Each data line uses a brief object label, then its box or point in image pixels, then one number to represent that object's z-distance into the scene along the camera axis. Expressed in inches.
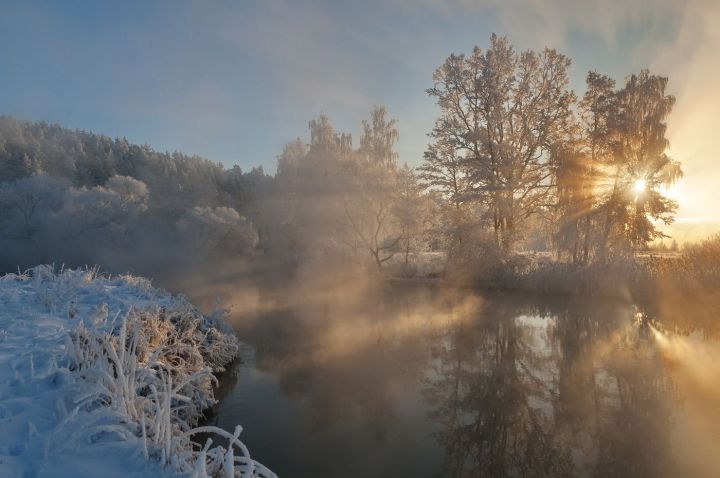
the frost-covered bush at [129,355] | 121.0
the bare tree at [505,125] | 824.3
